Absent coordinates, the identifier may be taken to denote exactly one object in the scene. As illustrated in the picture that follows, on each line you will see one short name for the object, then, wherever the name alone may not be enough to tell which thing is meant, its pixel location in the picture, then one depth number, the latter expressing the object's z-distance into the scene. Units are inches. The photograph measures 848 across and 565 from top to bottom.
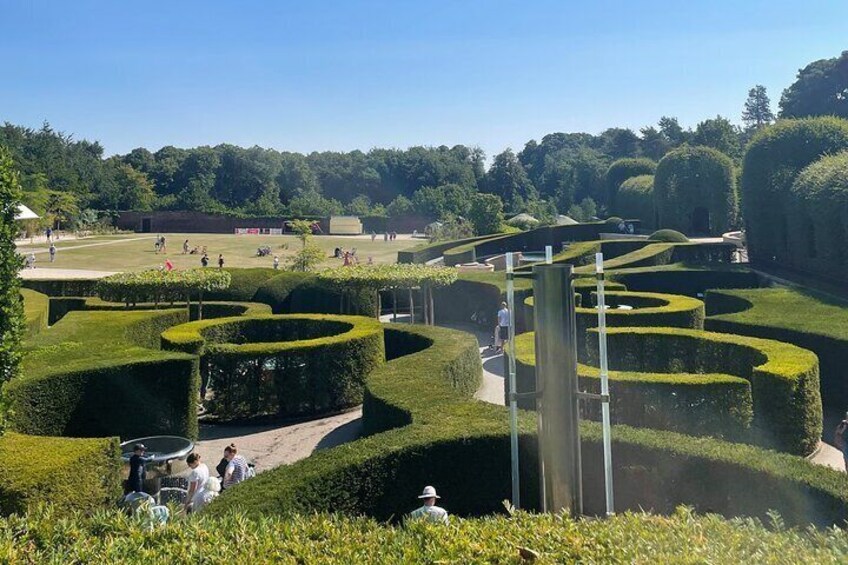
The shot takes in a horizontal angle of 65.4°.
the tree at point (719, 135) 2886.1
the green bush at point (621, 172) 2317.9
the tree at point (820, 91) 2810.0
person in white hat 229.9
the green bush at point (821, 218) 813.2
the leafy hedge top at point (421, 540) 135.9
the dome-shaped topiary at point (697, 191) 1574.8
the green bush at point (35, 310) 700.7
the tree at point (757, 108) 5221.5
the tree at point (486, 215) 2054.6
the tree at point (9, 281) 282.2
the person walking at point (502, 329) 717.3
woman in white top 321.7
